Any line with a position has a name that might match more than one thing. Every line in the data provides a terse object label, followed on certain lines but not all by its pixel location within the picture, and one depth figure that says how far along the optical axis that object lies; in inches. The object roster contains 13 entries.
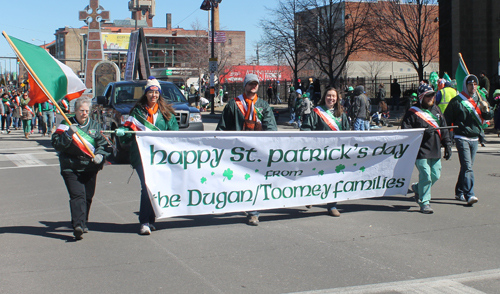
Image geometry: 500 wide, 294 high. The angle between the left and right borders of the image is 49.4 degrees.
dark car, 528.7
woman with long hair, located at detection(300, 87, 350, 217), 288.5
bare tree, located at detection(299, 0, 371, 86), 1191.6
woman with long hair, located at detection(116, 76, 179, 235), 250.4
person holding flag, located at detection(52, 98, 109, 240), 241.0
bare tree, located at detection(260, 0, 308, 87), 1254.3
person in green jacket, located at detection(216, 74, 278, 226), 273.7
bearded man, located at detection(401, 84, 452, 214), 295.1
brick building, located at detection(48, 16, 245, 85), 4040.4
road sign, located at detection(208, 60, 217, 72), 1334.9
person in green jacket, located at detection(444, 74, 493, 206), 316.5
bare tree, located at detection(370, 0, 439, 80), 1103.6
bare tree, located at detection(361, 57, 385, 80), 2422.2
